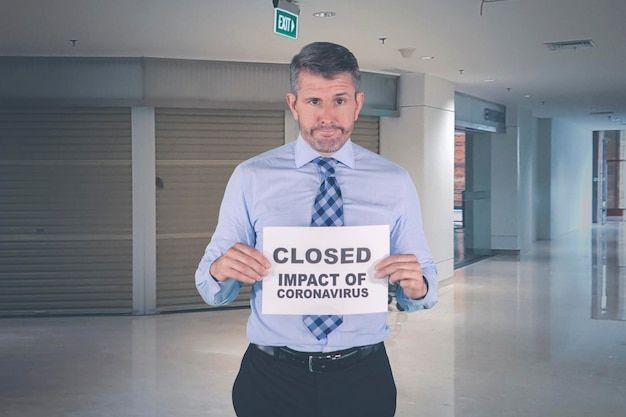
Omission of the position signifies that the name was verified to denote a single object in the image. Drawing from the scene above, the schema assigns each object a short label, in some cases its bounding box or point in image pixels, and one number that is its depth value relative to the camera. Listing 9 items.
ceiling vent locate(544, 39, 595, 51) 7.55
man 1.79
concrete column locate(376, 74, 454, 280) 9.76
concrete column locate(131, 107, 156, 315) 8.09
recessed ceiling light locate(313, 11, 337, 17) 5.99
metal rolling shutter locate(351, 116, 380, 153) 9.69
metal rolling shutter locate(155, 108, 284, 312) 8.25
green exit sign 5.48
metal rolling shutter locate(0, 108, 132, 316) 8.05
